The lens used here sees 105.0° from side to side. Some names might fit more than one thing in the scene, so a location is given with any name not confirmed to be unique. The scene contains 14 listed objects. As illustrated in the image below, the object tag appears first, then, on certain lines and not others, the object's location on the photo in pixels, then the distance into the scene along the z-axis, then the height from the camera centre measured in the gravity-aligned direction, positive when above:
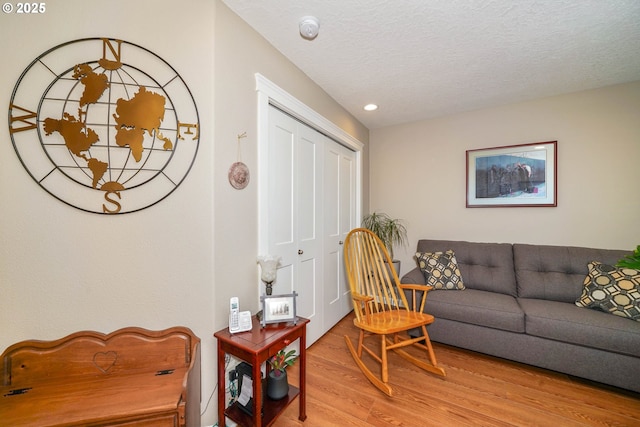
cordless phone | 1.36 -0.60
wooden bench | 0.91 -0.73
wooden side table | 1.21 -0.74
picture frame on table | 1.45 -0.58
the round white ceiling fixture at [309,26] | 1.52 +1.17
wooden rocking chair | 1.80 -0.84
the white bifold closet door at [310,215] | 1.89 -0.02
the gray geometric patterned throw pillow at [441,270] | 2.47 -0.59
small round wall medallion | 1.47 +0.23
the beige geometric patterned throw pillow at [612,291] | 1.79 -0.60
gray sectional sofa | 1.69 -0.80
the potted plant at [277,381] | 1.46 -1.01
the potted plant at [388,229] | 3.20 -0.21
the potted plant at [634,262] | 1.66 -0.34
